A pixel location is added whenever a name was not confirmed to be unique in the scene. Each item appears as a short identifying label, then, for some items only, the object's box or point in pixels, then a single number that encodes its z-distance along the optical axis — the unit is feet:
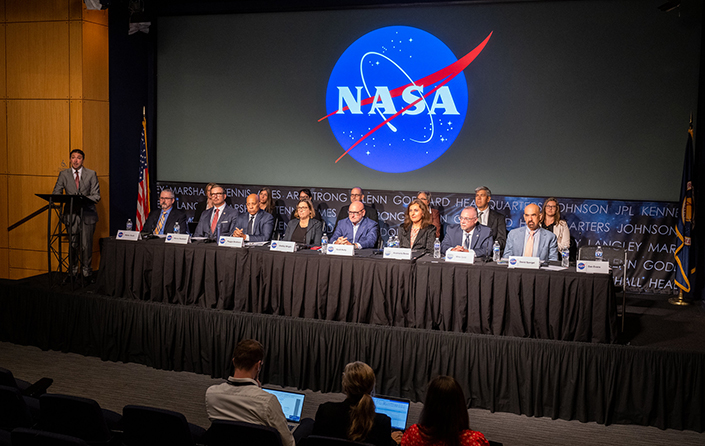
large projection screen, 22.35
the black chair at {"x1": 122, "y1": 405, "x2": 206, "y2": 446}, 8.00
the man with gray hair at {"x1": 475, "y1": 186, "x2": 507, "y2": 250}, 21.39
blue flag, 19.93
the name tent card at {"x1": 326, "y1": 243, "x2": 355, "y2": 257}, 15.72
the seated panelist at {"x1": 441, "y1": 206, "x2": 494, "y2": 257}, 16.49
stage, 13.23
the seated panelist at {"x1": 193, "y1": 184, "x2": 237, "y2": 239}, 19.72
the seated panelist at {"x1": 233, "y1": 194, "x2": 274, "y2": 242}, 19.58
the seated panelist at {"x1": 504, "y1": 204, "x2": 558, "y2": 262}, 16.33
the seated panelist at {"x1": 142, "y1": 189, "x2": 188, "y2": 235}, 20.86
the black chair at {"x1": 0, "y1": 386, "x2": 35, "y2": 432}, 8.85
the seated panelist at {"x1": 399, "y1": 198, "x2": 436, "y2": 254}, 17.44
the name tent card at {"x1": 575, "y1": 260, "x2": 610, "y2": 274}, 13.94
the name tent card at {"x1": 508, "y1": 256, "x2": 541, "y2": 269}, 14.44
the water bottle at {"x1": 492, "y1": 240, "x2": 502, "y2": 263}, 15.26
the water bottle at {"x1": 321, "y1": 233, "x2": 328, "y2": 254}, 16.12
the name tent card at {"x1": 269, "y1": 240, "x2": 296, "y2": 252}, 16.25
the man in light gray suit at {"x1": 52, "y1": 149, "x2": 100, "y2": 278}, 21.39
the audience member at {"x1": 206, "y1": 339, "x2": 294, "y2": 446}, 8.44
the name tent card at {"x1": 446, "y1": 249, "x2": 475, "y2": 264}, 14.87
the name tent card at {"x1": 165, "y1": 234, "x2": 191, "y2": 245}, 17.21
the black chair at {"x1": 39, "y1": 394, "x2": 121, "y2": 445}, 8.48
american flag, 26.18
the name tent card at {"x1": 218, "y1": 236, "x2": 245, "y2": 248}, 16.58
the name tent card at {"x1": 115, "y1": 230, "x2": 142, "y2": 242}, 17.66
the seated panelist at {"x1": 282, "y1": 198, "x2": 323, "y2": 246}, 19.20
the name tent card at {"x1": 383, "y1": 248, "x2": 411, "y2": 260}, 15.33
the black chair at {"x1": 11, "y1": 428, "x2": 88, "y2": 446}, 7.16
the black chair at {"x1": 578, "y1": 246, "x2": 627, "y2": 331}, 17.25
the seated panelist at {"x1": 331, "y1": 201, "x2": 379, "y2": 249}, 18.22
